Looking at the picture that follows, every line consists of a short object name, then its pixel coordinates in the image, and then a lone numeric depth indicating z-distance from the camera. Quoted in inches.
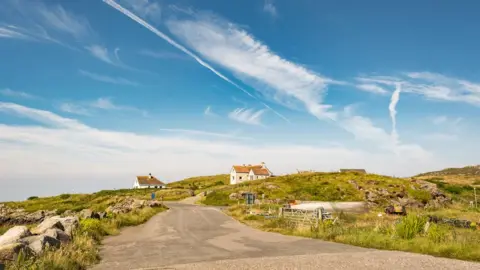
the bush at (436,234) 660.7
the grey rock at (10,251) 457.1
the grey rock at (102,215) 1200.8
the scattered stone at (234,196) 2645.9
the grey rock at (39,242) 520.1
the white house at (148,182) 5201.8
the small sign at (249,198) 1716.3
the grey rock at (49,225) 725.0
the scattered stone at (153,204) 1885.2
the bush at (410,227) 722.2
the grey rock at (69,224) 750.6
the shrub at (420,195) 2523.6
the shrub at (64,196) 3479.1
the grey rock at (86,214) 1089.8
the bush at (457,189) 3157.0
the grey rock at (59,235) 646.5
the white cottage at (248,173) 4237.2
